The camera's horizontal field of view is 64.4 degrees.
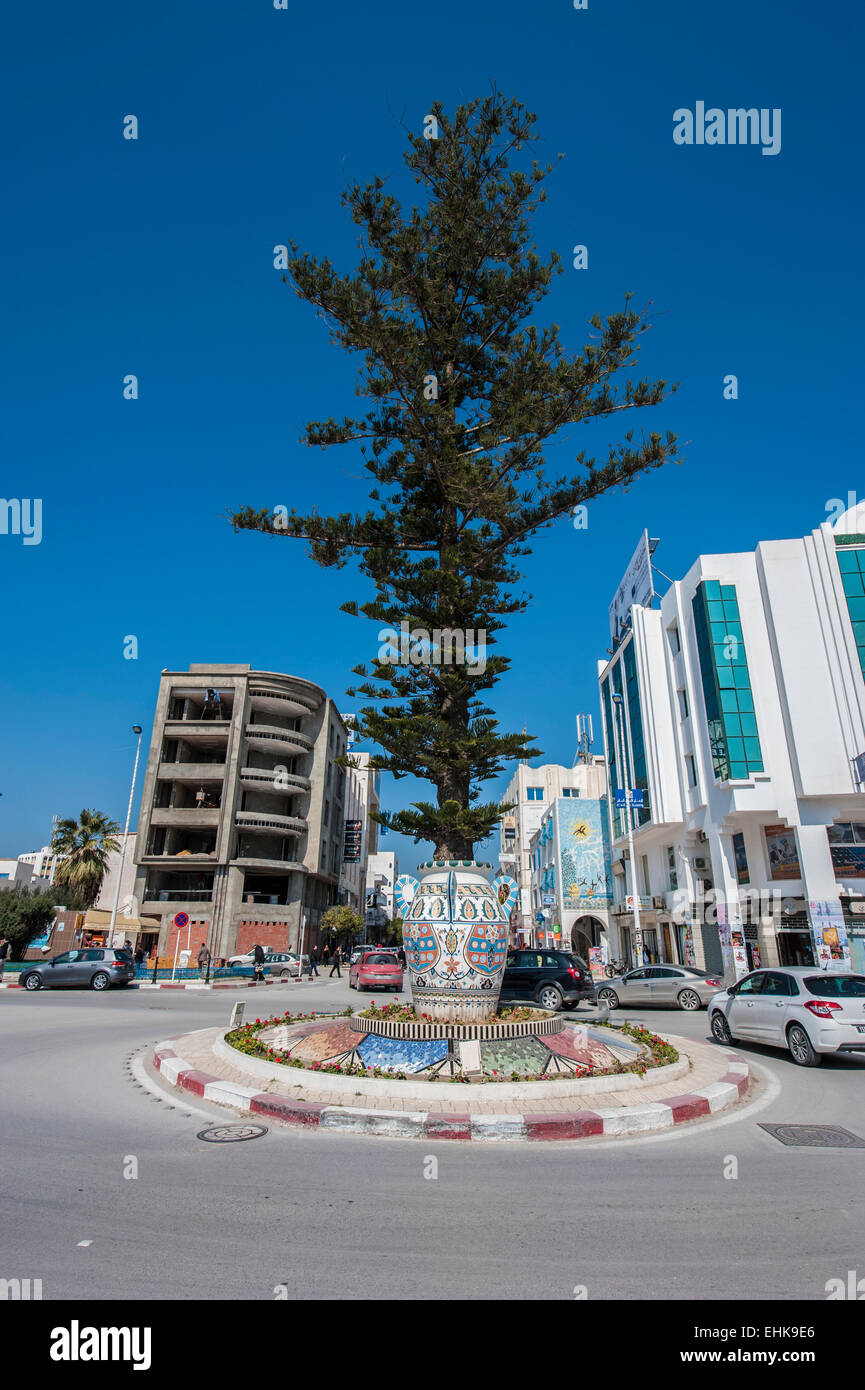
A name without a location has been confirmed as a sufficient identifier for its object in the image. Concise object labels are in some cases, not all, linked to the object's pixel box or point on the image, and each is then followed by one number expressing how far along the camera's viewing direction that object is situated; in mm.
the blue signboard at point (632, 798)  32156
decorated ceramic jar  8648
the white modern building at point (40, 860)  87662
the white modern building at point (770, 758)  26219
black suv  17531
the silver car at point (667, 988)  20500
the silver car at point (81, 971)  23828
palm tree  41969
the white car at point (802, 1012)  9945
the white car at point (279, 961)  36750
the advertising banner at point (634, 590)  37219
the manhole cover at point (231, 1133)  5955
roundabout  6250
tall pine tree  10477
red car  22766
